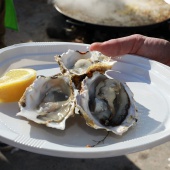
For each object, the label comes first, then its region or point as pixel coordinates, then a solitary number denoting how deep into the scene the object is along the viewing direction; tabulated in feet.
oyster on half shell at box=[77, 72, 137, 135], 1.34
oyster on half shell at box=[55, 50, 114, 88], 1.56
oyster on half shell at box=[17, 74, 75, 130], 1.36
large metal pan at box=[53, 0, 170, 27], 3.19
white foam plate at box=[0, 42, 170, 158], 1.16
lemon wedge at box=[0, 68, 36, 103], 1.45
